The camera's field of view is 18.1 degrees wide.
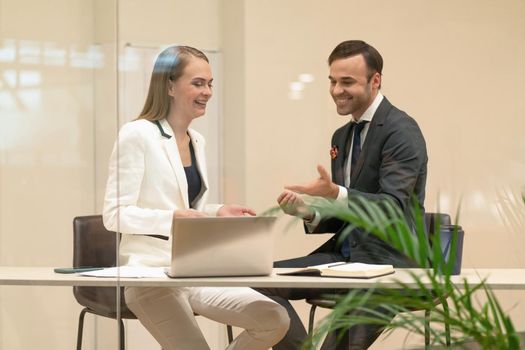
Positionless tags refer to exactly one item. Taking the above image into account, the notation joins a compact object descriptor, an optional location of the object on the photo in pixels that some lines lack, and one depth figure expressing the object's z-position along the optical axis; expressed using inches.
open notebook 196.4
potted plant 101.0
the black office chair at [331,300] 225.2
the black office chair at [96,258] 219.6
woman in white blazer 210.4
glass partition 225.8
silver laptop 194.4
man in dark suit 218.4
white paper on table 202.9
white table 193.3
